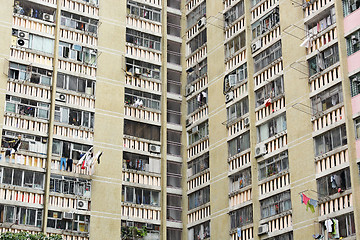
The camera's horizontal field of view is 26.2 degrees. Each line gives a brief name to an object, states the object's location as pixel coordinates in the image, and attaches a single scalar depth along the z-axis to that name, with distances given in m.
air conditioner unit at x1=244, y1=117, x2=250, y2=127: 41.31
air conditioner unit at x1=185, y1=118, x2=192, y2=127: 46.78
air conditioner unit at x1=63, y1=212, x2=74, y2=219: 41.31
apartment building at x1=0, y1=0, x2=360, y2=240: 36.44
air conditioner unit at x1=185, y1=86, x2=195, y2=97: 47.19
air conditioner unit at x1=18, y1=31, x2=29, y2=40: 43.86
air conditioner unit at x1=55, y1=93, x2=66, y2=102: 43.66
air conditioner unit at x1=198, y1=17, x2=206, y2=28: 47.19
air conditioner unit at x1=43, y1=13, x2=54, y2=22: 45.25
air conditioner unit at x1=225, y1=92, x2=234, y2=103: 43.15
